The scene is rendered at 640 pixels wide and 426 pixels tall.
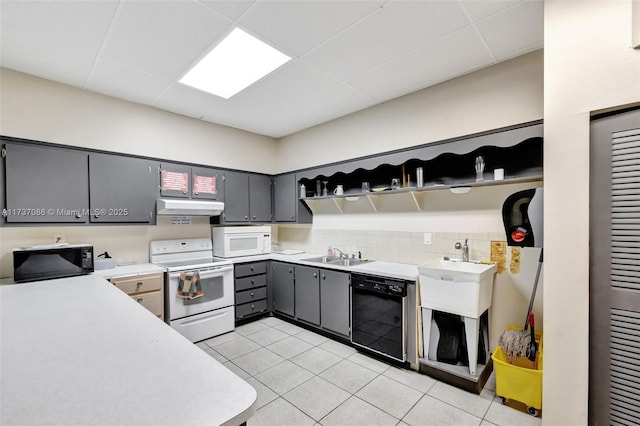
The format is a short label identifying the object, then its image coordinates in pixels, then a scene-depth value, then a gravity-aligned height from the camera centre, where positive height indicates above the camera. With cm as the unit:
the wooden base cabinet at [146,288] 281 -80
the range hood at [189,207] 330 +5
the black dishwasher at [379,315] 264 -105
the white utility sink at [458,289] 226 -68
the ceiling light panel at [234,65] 231 +135
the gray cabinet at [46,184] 252 +27
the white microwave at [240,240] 384 -42
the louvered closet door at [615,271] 147 -35
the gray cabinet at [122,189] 296 +26
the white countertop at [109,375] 76 -55
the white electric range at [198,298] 312 -96
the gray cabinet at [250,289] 367 -106
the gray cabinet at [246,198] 404 +20
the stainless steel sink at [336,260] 363 -68
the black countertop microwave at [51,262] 240 -44
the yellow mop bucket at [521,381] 199 -126
